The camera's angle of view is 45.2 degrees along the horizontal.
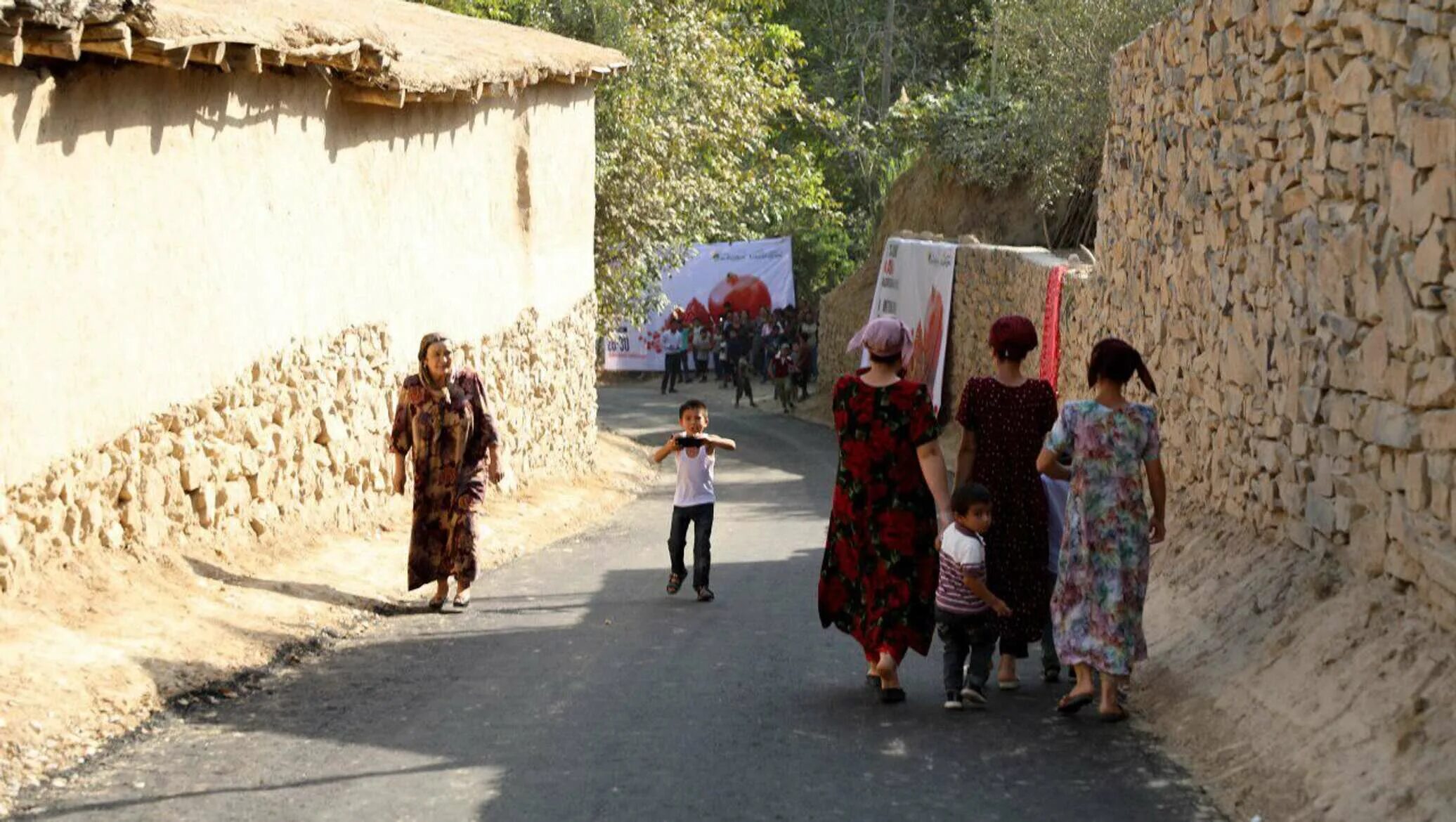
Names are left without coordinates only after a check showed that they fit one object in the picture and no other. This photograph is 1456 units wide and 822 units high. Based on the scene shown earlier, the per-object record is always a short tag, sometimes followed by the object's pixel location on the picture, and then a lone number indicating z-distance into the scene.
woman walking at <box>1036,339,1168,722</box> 7.58
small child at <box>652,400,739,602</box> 11.53
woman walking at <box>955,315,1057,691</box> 8.24
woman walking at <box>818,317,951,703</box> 8.03
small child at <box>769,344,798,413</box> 35.38
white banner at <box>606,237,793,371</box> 42.66
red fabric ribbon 18.58
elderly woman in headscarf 11.16
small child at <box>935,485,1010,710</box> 7.86
